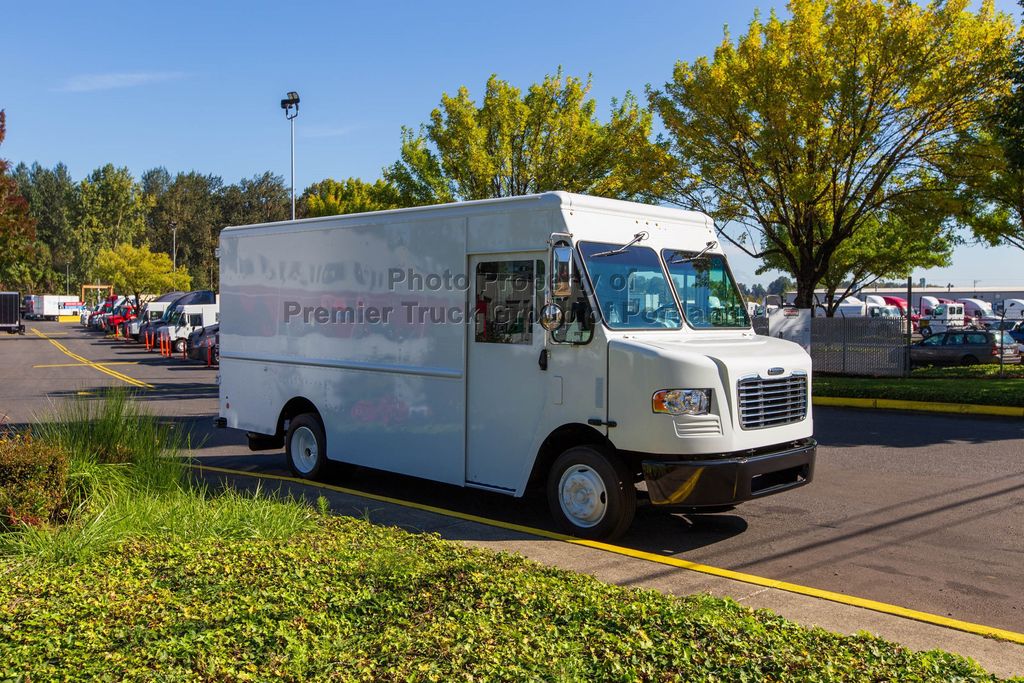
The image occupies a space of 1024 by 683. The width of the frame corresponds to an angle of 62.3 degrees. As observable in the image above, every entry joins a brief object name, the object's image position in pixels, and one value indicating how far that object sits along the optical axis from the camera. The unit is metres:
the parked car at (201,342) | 28.83
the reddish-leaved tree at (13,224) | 28.95
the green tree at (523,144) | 22.80
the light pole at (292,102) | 28.45
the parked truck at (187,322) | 35.94
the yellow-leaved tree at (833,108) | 17.88
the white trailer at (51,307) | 93.50
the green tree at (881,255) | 29.53
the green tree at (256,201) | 95.75
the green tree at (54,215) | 107.06
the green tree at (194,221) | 99.31
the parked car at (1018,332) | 38.92
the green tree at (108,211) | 103.25
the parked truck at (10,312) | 54.16
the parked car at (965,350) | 27.12
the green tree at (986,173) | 17.66
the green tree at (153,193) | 105.69
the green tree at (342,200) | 34.11
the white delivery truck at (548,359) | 6.43
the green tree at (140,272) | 60.72
